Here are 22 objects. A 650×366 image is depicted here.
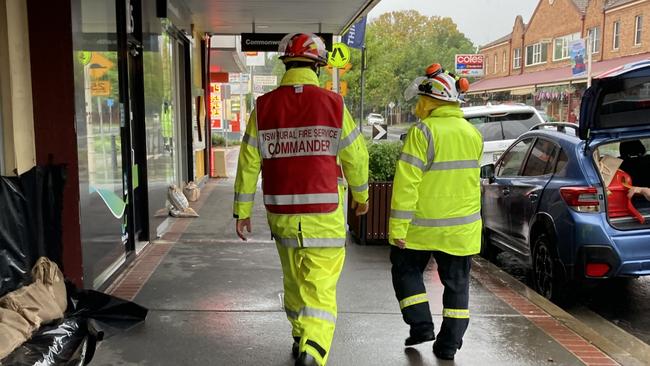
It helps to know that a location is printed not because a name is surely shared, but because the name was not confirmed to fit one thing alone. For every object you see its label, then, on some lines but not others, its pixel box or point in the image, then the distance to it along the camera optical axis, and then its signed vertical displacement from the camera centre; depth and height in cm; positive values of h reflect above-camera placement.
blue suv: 517 -75
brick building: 3369 +443
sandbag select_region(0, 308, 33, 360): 332 -120
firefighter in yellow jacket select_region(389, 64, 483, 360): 398 -59
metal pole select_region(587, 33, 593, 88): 3000 +255
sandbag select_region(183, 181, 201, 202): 1145 -142
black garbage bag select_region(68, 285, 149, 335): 432 -141
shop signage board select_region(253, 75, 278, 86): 4403 +259
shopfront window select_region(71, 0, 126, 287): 483 -19
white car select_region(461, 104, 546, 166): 1273 -11
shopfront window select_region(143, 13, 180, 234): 764 +1
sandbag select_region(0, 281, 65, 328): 363 -113
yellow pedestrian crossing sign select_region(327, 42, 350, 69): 1291 +127
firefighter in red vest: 369 -35
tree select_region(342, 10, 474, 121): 4238 +684
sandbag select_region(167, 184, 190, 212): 948 -127
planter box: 757 -125
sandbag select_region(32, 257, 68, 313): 400 -106
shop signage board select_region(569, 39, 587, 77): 3403 +320
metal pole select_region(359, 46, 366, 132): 1293 +105
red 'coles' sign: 4522 +382
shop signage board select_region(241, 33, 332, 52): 1253 +152
